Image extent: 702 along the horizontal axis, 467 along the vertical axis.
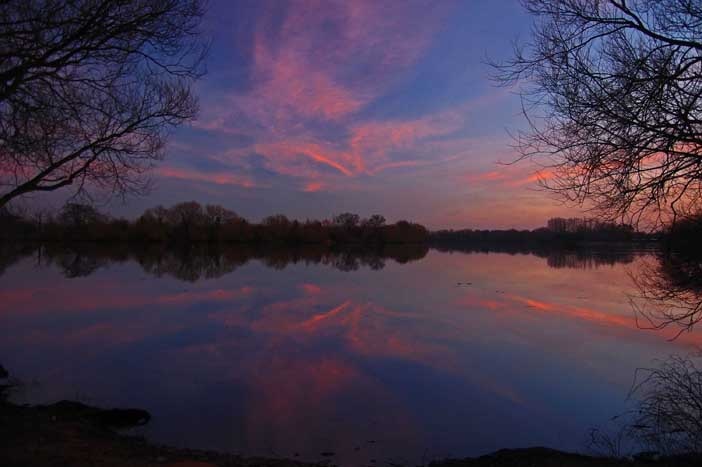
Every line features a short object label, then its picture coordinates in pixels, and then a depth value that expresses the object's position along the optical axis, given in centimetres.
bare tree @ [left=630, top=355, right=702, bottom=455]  541
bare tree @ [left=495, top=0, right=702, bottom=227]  445
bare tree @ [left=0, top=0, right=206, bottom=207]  414
